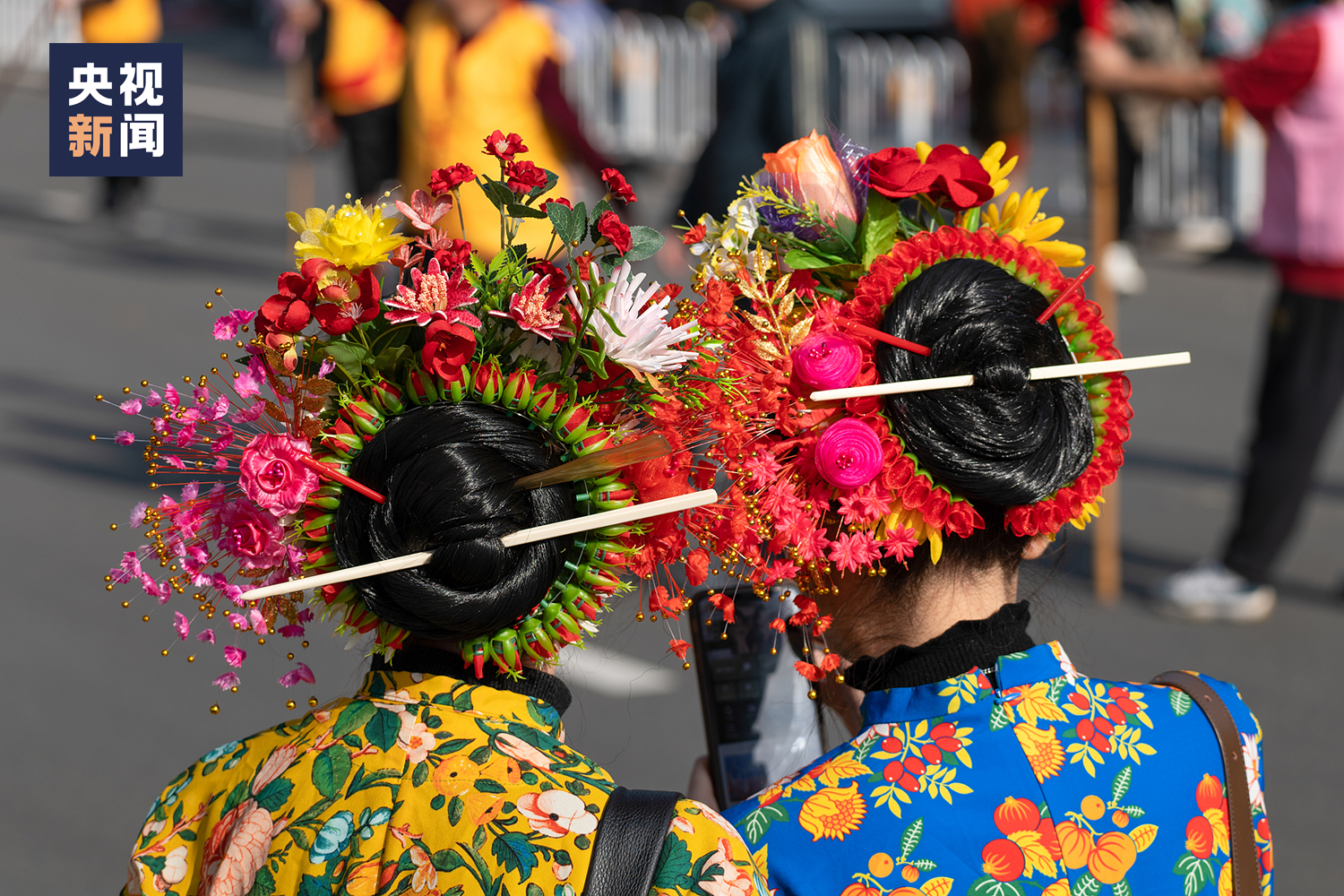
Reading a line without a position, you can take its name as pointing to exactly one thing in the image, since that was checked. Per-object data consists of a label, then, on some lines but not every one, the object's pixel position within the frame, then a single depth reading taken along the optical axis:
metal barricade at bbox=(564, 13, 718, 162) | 27.59
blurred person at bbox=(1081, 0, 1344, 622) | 8.77
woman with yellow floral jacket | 2.84
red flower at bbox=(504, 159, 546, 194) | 3.21
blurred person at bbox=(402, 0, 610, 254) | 9.86
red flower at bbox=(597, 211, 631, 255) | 3.24
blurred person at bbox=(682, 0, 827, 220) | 9.47
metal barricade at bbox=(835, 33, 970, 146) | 25.67
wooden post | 9.92
